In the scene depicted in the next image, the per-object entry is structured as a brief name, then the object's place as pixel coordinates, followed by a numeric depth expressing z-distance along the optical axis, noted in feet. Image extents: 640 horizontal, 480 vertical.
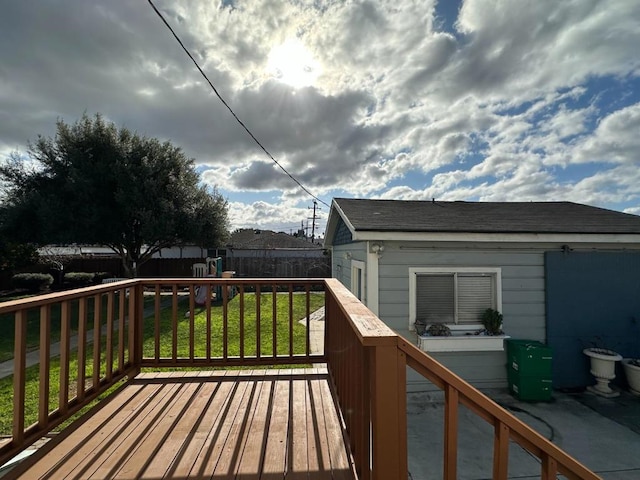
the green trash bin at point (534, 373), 14.12
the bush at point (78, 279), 44.62
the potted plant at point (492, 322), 14.87
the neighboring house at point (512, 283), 15.01
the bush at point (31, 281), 41.47
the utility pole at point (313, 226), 116.28
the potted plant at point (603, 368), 14.56
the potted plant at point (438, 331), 14.61
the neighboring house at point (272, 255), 53.72
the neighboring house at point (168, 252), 58.81
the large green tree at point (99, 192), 34.63
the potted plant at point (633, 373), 14.64
